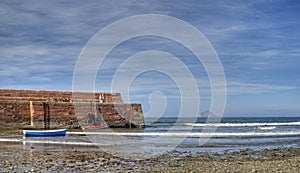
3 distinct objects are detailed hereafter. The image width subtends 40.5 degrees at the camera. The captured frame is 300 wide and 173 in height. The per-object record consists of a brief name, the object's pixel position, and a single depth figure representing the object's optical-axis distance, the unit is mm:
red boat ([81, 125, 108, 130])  38809
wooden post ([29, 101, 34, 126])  35972
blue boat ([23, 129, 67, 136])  28280
